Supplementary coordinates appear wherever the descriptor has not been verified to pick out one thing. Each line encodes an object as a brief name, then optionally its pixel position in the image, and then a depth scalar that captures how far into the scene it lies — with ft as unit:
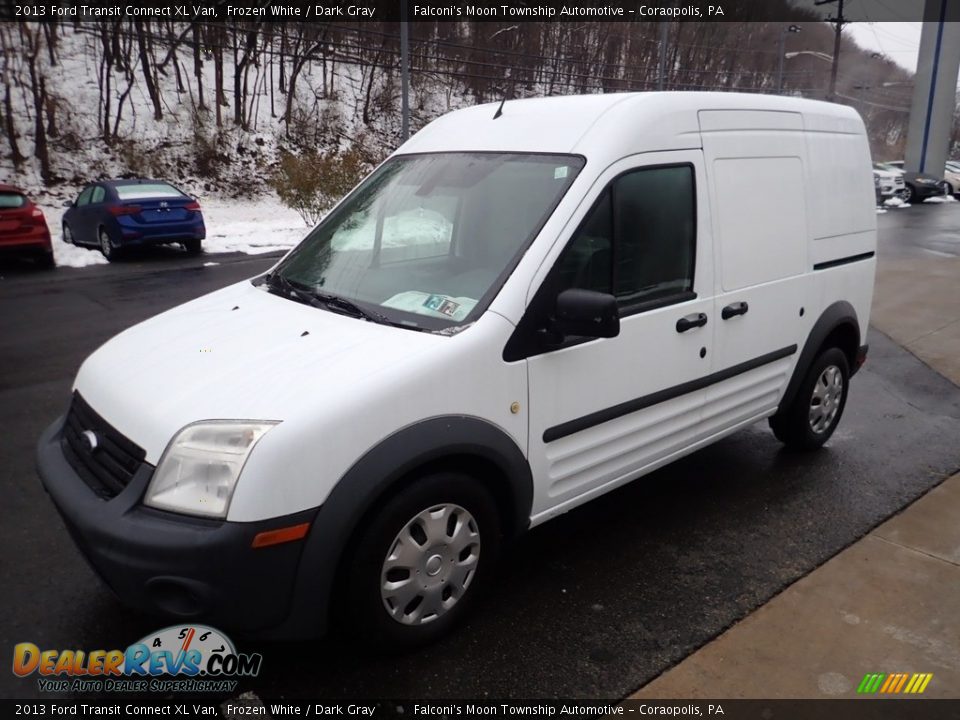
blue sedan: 43.57
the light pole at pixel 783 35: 121.35
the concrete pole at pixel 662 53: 76.59
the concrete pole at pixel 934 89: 92.12
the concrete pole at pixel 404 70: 55.30
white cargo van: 7.92
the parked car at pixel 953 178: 103.19
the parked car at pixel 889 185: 92.79
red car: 40.11
